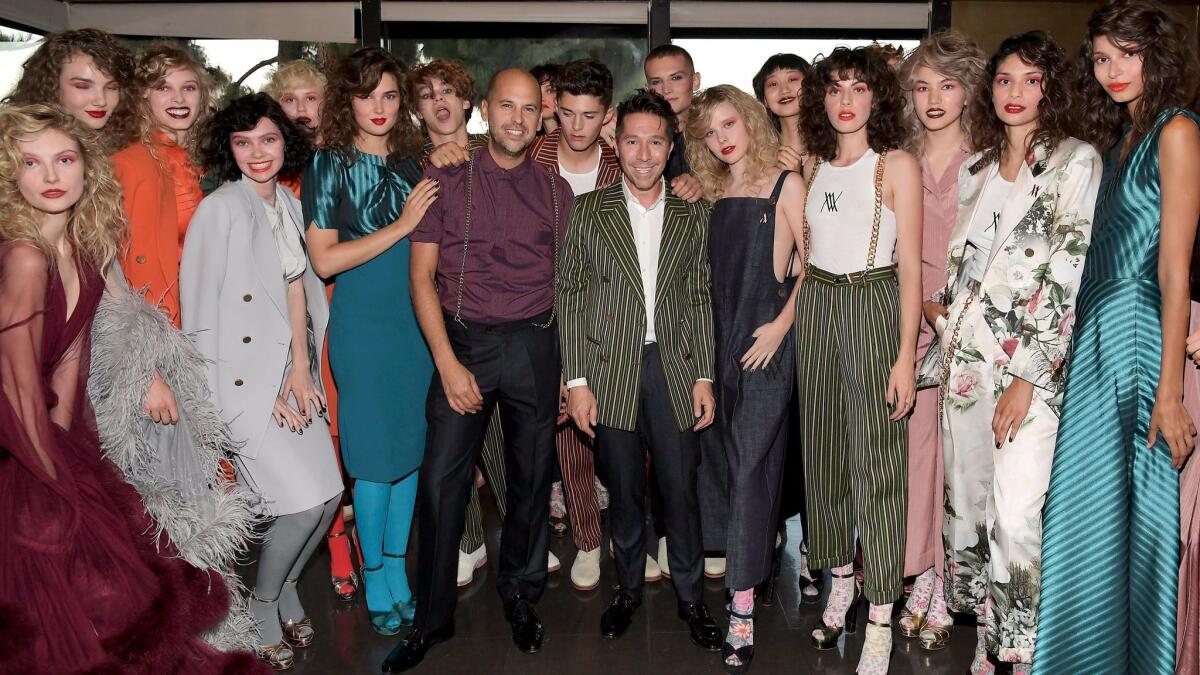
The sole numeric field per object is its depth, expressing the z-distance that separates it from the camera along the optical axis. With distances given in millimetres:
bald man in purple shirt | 2980
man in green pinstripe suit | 3035
